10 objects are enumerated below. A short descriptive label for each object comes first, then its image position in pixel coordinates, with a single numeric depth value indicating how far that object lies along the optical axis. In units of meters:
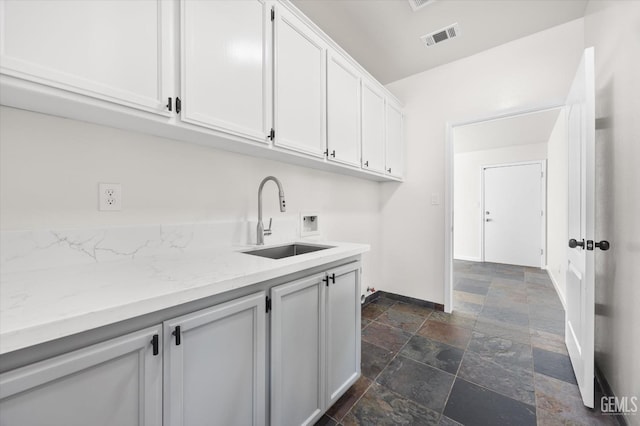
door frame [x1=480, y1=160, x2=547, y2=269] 4.62
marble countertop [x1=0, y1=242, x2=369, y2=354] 0.54
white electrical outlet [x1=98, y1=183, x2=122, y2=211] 1.09
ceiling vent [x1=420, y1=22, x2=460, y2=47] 2.16
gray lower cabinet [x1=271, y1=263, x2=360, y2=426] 1.08
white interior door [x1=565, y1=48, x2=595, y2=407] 1.39
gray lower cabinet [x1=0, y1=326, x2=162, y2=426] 0.54
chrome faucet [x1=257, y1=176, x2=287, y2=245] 1.57
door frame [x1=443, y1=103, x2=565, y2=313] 2.67
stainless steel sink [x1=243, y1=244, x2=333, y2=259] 1.60
